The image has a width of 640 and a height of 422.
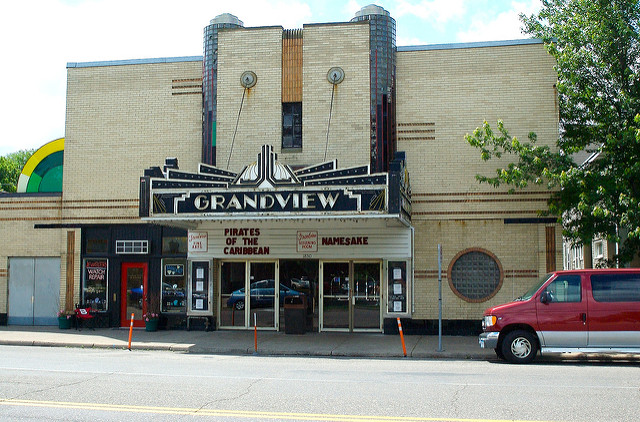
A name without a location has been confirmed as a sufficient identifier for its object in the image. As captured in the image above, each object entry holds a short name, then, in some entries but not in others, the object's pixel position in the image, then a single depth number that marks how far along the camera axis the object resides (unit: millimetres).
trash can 19266
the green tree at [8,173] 55931
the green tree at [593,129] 16328
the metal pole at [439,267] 15931
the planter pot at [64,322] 20562
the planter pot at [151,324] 19984
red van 13578
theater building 19047
